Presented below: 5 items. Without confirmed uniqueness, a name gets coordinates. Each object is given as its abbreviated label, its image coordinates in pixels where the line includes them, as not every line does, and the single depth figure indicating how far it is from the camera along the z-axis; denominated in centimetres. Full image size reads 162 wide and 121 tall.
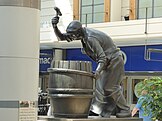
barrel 657
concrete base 657
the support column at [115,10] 1989
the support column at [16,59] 610
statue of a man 699
